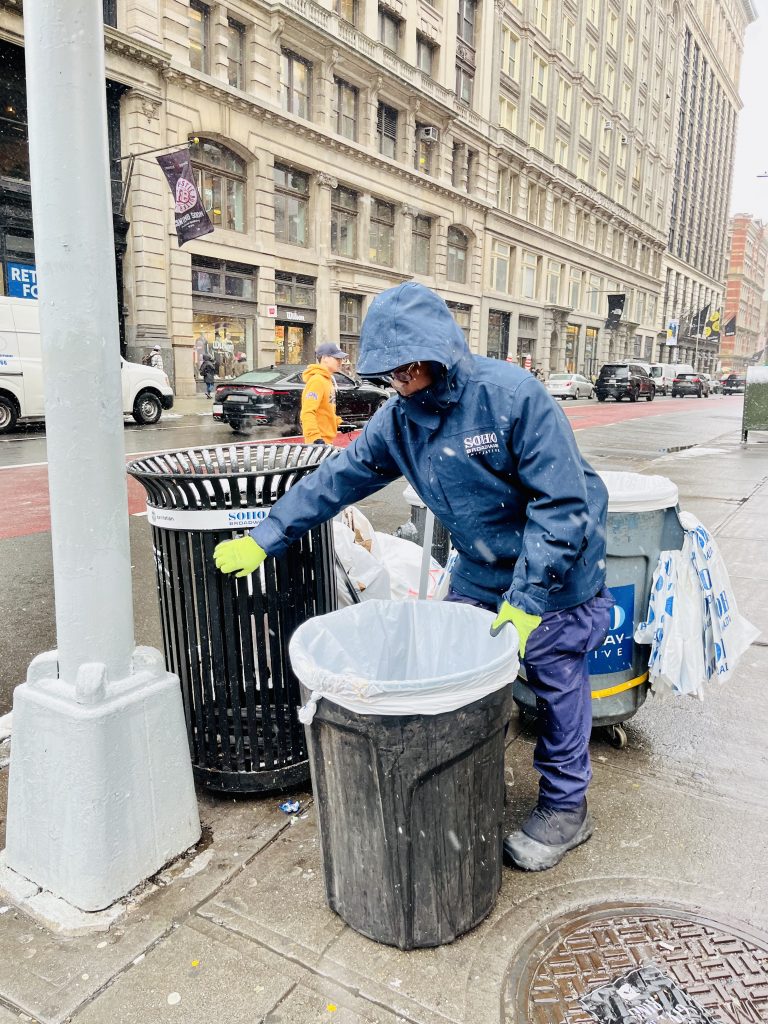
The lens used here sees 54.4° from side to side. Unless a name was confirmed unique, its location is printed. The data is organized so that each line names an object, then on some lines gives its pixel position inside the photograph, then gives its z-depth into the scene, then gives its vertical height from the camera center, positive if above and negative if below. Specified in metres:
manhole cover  1.79 -1.49
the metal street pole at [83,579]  1.97 -0.61
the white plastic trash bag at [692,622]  2.83 -0.92
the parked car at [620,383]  33.97 -0.33
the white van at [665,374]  45.38 +0.13
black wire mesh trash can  2.45 -0.81
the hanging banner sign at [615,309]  51.66 +4.54
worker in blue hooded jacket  2.00 -0.38
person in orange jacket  7.43 -0.30
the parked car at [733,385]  53.25 -0.54
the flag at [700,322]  68.06 +5.11
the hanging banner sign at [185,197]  19.45 +4.51
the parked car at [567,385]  33.97 -0.49
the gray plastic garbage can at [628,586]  2.82 -0.80
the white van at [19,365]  13.91 +0.00
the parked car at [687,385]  44.59 -0.51
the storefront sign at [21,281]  19.94 +2.23
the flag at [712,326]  63.41 +4.28
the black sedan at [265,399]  15.27 -0.60
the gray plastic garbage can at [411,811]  1.82 -1.11
